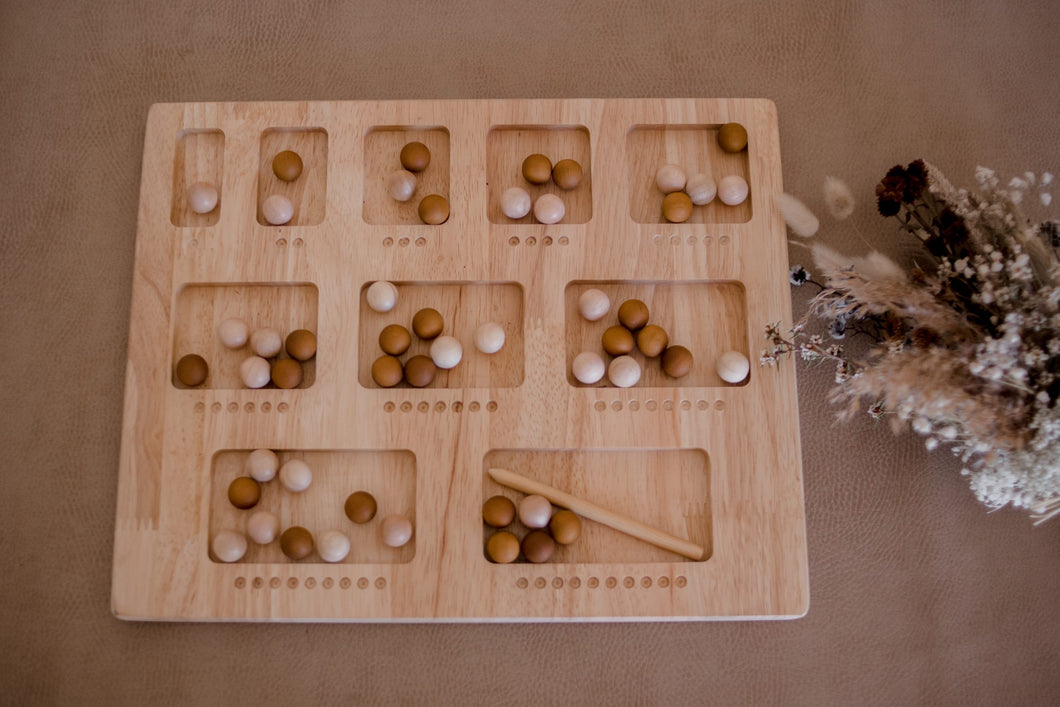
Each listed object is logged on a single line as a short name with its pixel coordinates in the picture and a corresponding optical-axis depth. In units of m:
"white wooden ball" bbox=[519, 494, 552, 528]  1.04
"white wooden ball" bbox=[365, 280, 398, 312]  1.09
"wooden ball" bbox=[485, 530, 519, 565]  1.04
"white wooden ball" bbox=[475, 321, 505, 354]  1.08
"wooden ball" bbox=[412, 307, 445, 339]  1.09
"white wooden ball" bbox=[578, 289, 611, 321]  1.09
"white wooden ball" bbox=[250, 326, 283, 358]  1.09
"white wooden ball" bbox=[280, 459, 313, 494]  1.06
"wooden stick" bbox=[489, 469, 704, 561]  1.05
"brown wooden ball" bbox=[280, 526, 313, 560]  1.04
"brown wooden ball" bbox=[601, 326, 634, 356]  1.09
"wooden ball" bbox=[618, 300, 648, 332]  1.09
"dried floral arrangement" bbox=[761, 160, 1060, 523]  0.92
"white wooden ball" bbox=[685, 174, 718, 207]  1.13
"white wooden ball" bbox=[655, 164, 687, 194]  1.14
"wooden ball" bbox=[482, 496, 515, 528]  1.05
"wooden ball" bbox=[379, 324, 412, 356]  1.09
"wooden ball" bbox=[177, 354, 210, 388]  1.08
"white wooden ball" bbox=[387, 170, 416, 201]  1.12
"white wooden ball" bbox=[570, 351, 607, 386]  1.07
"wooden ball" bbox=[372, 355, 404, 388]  1.08
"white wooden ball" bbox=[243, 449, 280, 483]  1.06
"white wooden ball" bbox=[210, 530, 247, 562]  1.04
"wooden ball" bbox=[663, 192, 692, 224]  1.12
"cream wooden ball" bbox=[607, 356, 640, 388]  1.07
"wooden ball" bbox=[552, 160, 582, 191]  1.13
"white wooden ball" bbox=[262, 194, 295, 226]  1.12
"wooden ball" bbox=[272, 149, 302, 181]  1.14
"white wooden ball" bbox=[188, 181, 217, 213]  1.13
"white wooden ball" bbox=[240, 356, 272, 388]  1.08
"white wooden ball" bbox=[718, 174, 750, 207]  1.12
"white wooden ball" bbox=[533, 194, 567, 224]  1.11
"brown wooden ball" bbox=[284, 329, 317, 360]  1.09
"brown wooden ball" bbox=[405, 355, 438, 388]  1.08
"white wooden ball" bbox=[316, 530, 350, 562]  1.04
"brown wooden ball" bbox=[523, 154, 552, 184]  1.13
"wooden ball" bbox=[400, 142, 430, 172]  1.13
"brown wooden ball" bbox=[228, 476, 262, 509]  1.06
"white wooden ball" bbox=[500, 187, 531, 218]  1.12
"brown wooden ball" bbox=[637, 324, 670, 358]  1.08
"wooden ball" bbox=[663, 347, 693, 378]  1.08
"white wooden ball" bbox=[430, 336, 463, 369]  1.08
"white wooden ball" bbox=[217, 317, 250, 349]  1.10
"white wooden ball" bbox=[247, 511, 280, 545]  1.05
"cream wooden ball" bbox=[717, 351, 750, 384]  1.07
